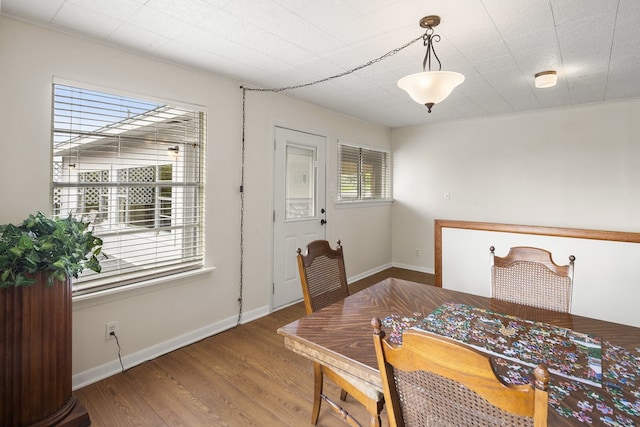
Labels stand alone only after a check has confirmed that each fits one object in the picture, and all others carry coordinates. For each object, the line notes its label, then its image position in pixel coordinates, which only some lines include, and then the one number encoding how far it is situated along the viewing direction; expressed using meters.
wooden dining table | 0.90
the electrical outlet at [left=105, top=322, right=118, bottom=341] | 2.30
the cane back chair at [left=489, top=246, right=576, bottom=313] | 1.75
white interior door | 3.55
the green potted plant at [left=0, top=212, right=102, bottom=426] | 1.58
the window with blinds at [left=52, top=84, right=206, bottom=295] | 2.15
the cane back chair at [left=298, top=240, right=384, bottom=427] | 1.38
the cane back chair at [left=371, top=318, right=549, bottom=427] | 0.68
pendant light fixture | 1.71
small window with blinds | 4.55
